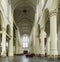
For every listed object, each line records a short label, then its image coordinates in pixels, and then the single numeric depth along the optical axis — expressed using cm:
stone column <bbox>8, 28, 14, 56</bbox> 1768
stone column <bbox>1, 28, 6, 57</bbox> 1317
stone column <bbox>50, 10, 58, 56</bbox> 804
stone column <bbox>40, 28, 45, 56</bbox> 1256
